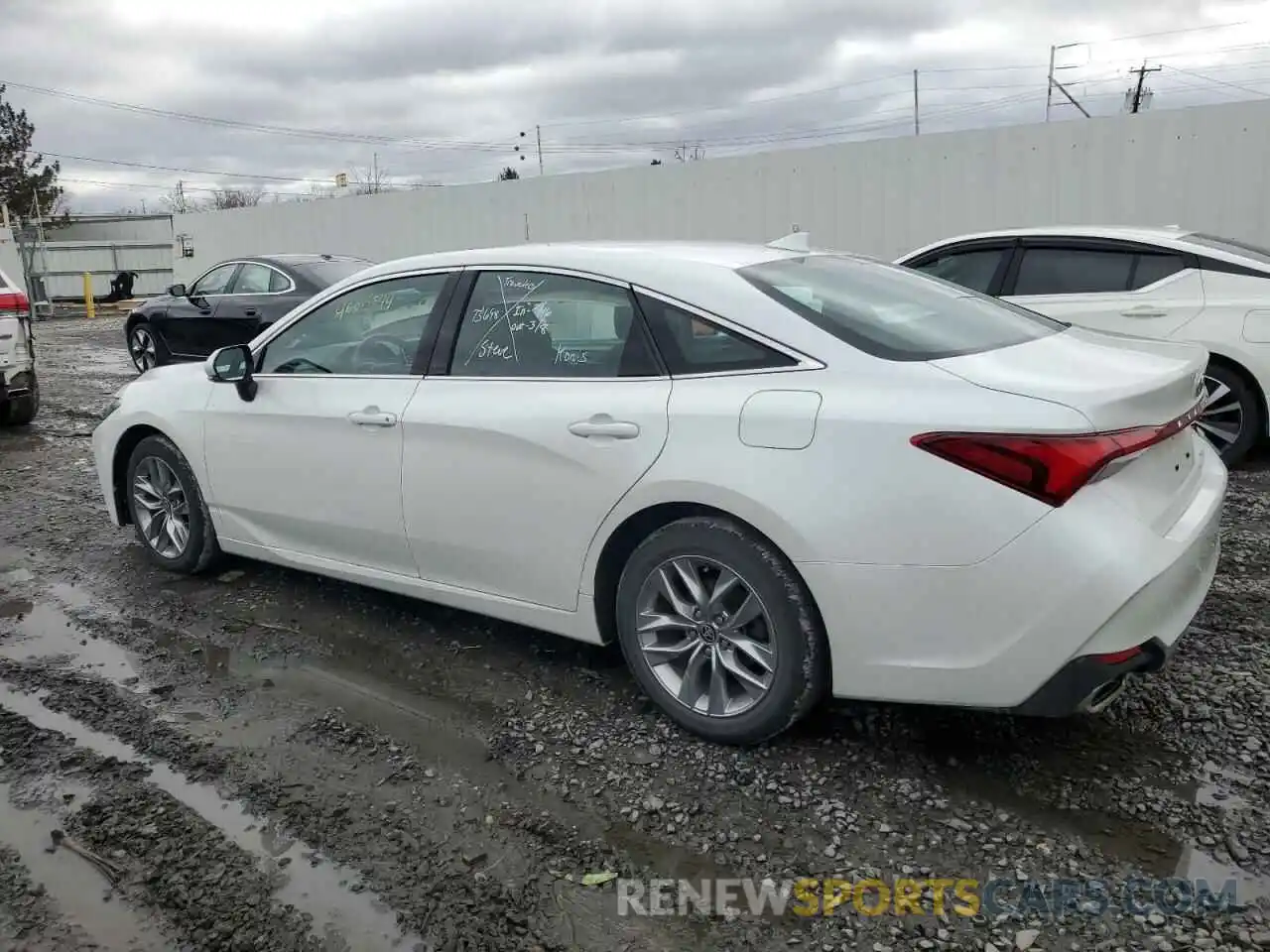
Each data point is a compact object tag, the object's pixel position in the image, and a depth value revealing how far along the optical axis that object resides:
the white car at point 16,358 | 9.05
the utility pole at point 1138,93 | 40.46
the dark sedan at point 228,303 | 10.99
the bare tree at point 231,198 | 71.81
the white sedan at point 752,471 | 2.70
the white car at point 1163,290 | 6.29
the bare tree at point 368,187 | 48.38
